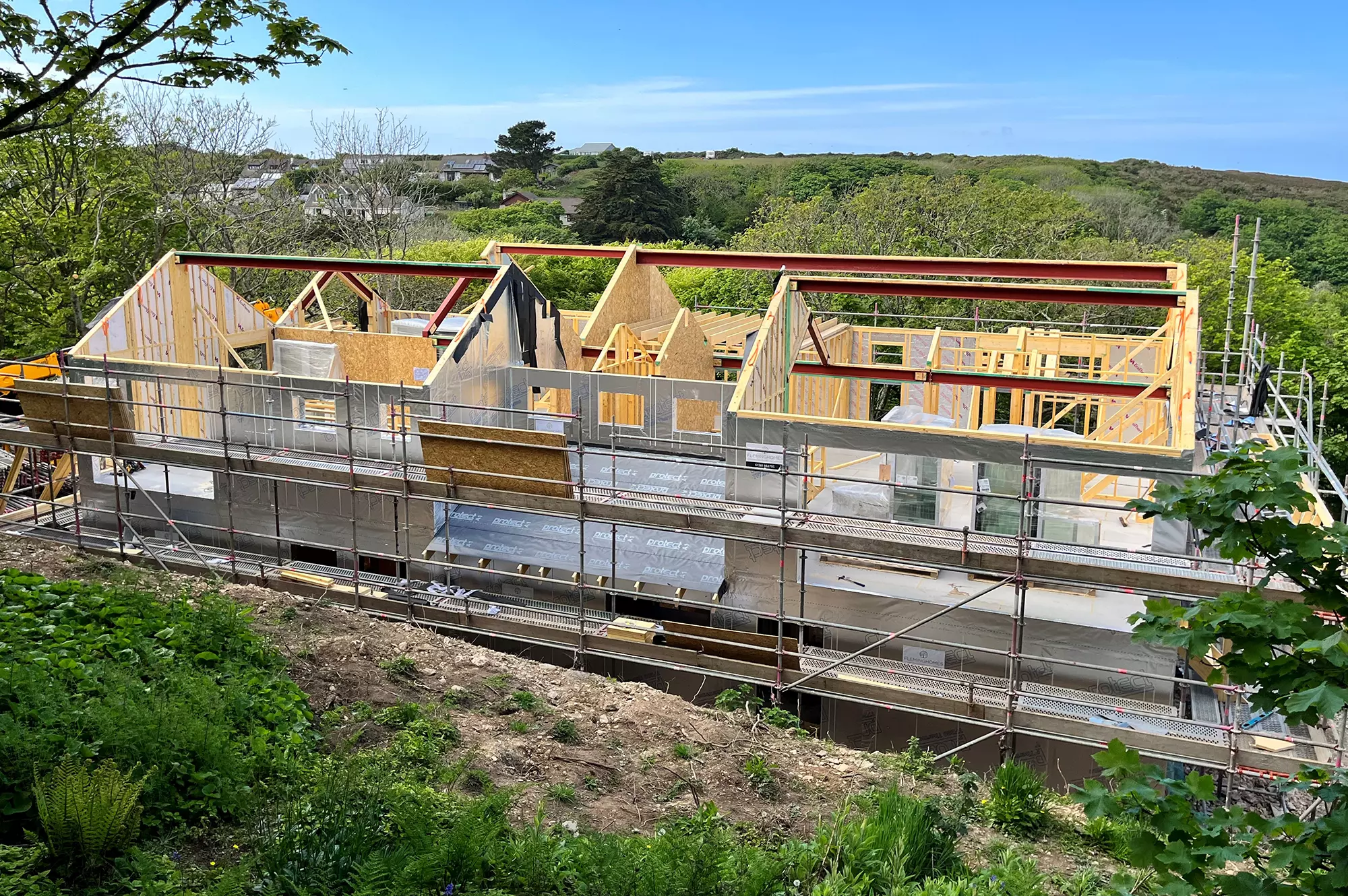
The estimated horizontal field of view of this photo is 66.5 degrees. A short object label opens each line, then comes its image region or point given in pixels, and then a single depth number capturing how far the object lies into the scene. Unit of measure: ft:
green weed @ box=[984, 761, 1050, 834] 25.13
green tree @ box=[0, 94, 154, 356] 90.53
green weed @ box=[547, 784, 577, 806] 24.52
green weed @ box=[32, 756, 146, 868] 16.97
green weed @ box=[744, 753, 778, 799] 26.23
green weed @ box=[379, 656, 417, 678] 31.53
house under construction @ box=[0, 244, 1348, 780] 38.24
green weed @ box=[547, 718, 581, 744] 28.37
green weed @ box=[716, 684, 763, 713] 36.29
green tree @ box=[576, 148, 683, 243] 188.44
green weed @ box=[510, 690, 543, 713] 30.48
